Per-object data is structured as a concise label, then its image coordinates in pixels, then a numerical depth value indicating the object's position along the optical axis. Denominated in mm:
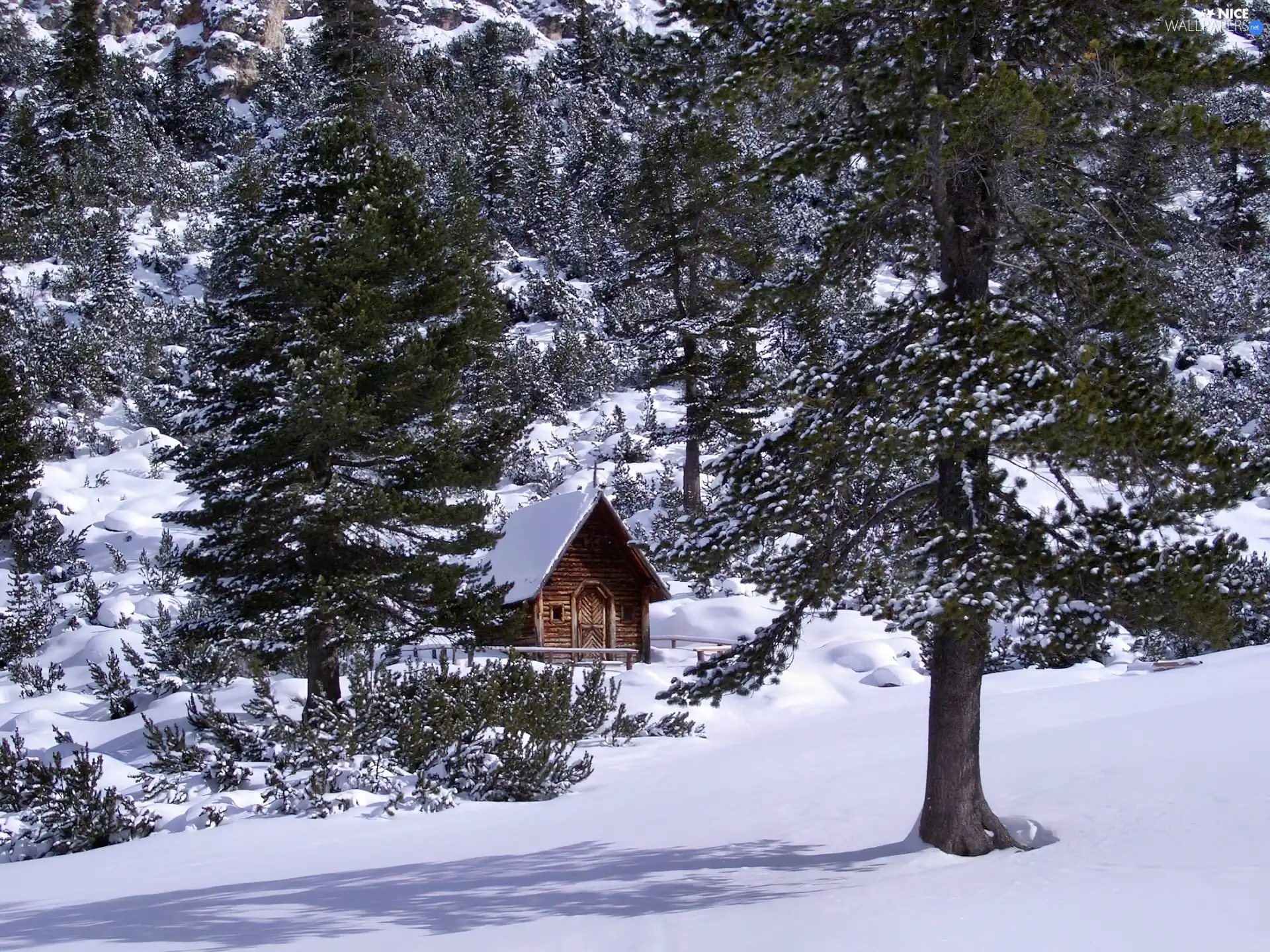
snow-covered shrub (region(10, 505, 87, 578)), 31719
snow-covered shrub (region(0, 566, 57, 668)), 25359
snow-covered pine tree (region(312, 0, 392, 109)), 55688
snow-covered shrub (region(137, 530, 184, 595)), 28766
